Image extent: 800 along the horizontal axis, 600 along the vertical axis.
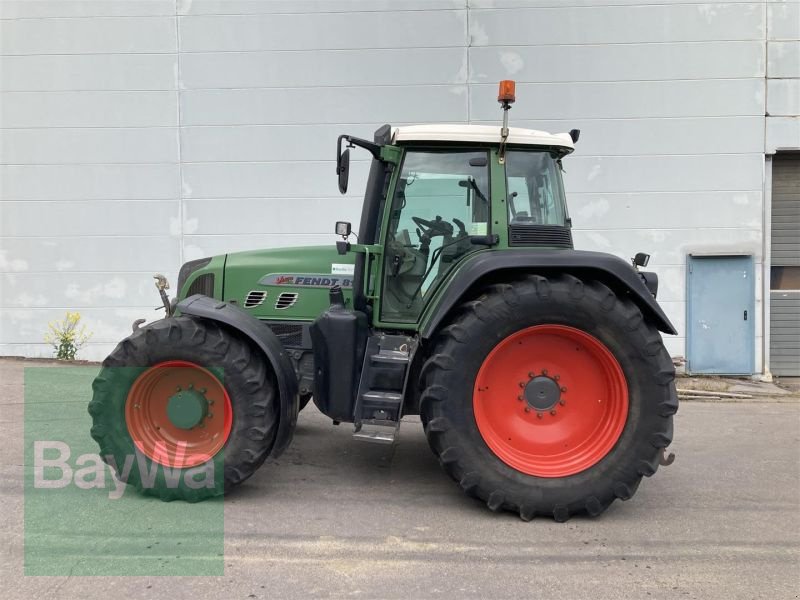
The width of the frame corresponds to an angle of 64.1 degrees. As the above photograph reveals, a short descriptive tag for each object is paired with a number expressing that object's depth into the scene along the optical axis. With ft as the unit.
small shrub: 29.50
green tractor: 11.89
